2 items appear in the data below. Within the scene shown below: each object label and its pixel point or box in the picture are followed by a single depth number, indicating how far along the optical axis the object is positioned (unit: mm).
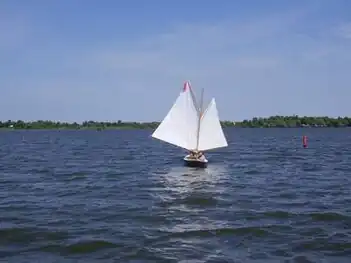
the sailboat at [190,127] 48844
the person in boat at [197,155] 48812
